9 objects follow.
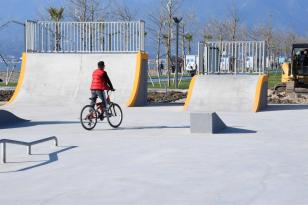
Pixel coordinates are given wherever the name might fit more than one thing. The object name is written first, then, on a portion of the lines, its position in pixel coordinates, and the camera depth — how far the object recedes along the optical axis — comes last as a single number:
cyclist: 15.34
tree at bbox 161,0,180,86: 50.16
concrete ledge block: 13.91
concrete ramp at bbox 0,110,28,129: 15.77
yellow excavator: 29.27
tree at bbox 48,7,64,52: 53.50
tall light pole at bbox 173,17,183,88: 33.78
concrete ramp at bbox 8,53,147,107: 23.08
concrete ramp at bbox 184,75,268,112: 20.70
